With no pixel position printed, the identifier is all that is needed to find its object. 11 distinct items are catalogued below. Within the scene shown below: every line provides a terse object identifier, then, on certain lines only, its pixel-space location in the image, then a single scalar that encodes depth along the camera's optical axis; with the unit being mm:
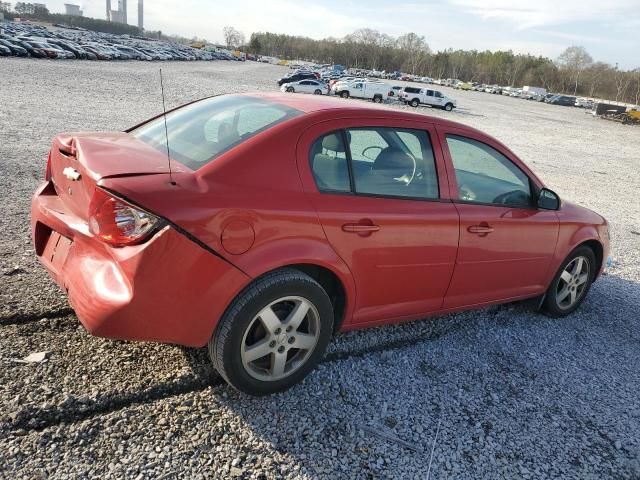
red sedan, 2510
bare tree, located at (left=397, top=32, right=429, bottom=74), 147250
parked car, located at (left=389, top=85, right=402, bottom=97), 42438
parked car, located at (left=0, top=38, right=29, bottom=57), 38809
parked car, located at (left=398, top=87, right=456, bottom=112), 41844
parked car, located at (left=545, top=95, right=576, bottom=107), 79375
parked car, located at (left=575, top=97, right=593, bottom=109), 74875
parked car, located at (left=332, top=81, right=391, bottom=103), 39812
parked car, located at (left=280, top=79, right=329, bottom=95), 37969
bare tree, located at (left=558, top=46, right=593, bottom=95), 123062
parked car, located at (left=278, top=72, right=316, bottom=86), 41612
